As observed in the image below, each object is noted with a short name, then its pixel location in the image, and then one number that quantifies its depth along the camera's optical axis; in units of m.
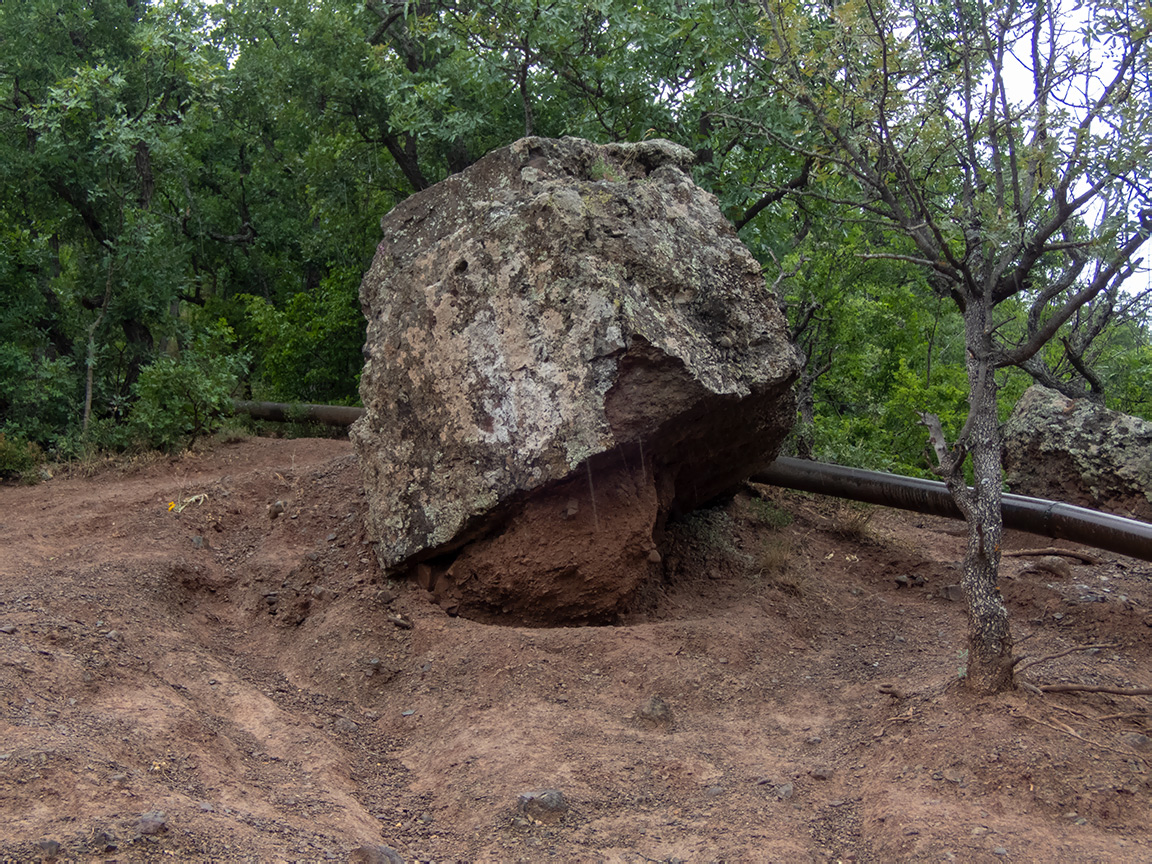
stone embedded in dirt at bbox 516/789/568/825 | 3.00
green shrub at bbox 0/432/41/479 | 7.31
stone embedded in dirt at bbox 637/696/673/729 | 3.76
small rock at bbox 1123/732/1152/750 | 3.09
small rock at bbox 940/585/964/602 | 5.56
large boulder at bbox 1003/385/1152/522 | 6.37
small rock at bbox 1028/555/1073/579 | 5.58
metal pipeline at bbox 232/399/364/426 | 8.83
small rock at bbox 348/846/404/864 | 2.63
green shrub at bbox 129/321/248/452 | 7.50
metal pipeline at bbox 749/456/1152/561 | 4.96
